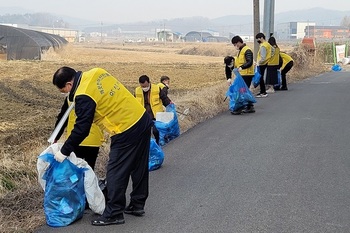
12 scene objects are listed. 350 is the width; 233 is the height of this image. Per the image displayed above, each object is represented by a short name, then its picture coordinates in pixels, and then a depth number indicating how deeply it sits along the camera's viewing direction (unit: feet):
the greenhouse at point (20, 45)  144.46
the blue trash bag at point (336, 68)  105.70
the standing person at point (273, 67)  55.16
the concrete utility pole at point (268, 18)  69.56
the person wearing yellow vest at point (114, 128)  16.49
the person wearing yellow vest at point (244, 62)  40.86
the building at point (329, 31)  333.42
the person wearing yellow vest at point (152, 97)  29.35
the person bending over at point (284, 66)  60.13
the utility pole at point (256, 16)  72.49
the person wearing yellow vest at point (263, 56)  51.42
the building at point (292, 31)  503.53
